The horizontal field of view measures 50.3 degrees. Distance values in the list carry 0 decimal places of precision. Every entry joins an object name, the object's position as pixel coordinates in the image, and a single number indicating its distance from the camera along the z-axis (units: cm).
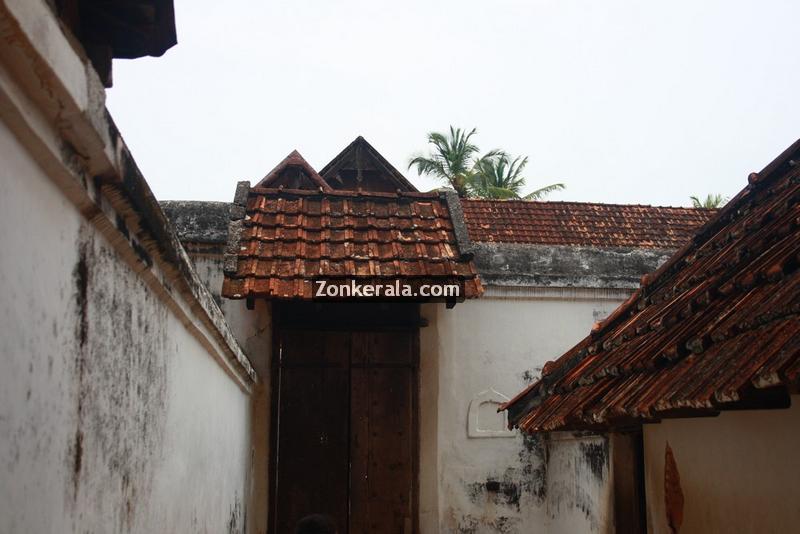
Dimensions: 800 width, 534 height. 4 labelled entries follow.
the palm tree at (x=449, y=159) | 3366
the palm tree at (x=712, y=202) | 3572
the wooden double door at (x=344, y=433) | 873
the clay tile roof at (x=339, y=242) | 778
